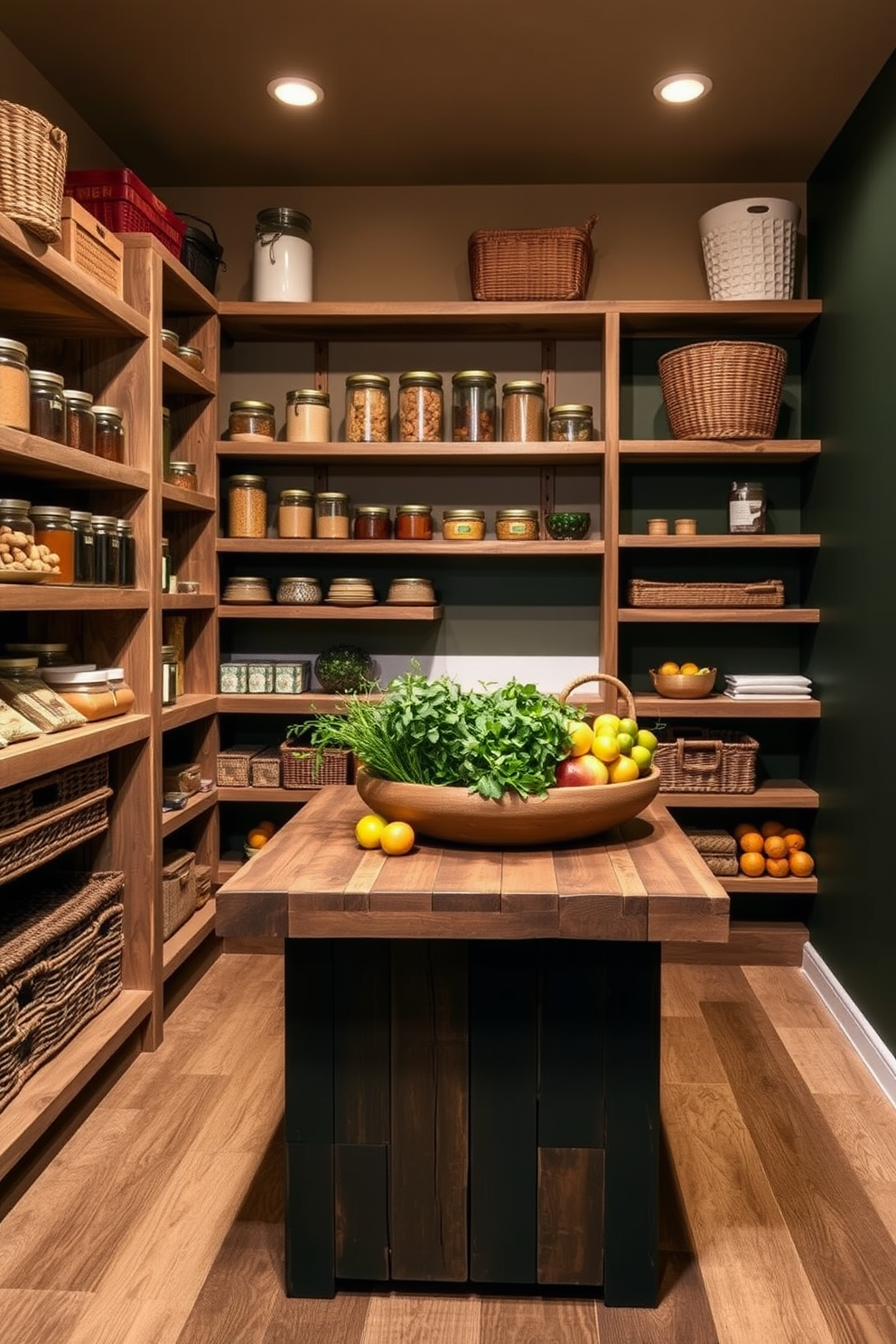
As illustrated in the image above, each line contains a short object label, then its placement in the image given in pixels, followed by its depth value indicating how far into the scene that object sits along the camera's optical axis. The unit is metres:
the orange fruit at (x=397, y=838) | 1.83
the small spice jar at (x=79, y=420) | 2.56
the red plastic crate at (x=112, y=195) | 2.92
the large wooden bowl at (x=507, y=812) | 1.81
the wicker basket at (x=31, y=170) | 2.13
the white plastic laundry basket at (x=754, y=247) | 3.49
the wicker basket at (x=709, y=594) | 3.63
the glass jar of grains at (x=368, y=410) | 3.64
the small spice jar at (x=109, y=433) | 2.77
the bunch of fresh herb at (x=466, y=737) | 1.82
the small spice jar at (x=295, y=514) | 3.72
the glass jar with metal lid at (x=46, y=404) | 2.40
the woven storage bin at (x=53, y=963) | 2.28
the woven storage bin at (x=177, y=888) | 3.26
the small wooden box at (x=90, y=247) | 2.51
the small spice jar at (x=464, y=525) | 3.63
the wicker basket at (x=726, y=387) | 3.42
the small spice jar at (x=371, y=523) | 3.70
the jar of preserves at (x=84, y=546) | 2.59
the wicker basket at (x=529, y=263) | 3.53
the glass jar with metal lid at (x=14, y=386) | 2.19
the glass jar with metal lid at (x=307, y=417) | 3.66
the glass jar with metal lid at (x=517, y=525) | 3.63
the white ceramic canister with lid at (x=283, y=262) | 3.64
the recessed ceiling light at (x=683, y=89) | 3.07
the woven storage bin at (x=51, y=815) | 2.28
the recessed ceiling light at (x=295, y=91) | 3.11
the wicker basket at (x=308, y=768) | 3.70
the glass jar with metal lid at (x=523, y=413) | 3.62
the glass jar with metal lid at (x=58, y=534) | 2.48
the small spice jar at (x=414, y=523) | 3.70
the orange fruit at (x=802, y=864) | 3.62
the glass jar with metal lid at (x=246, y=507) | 3.74
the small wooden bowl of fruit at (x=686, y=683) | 3.62
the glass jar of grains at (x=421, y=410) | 3.62
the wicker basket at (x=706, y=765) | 3.61
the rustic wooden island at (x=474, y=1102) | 1.84
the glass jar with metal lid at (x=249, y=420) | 3.70
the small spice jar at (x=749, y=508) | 3.62
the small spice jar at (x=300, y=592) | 3.74
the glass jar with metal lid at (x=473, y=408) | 3.62
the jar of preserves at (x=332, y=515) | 3.71
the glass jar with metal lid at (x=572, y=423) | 3.61
